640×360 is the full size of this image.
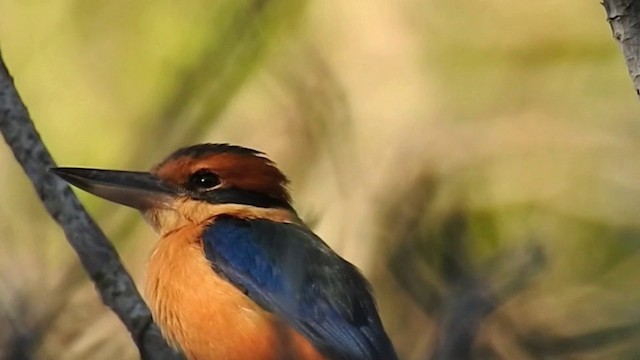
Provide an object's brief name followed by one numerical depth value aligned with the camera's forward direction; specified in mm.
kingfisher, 2569
